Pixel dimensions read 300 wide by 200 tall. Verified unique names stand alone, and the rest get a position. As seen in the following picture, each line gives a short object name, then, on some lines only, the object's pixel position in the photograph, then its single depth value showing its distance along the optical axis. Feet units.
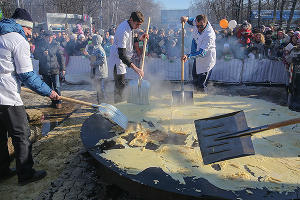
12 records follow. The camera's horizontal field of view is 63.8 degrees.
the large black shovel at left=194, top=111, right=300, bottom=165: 7.72
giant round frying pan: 6.79
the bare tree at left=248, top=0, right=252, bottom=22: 64.54
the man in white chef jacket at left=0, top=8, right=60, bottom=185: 8.58
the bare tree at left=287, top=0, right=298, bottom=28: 54.15
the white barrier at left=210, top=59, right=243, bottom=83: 28.86
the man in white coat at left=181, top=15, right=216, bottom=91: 15.87
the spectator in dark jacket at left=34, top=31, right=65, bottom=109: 20.27
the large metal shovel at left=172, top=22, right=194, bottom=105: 14.69
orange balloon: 45.88
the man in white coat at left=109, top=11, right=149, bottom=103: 14.98
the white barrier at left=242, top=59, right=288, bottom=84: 27.73
